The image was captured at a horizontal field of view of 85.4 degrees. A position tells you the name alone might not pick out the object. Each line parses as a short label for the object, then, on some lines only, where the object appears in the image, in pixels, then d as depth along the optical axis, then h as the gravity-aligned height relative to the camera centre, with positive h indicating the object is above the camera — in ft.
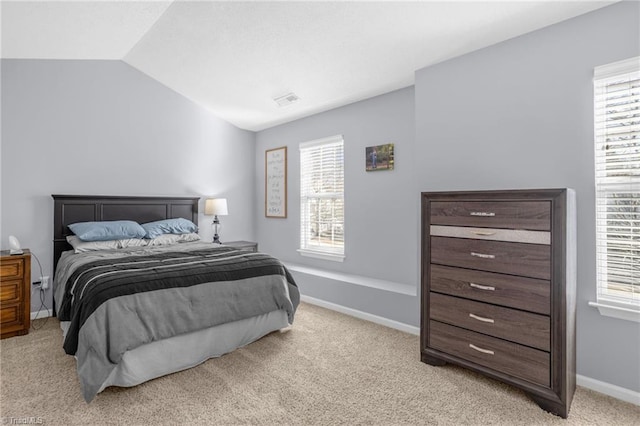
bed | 6.90 -2.18
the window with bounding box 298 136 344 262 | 13.84 +0.60
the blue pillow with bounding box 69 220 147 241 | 11.58 -0.61
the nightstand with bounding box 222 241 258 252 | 14.96 -1.41
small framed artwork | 11.85 +1.93
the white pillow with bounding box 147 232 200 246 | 12.78 -1.00
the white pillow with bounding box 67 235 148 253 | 11.27 -1.06
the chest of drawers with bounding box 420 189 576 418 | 6.40 -1.53
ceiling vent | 13.01 +4.37
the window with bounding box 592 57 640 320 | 6.89 +0.57
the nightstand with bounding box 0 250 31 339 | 9.85 -2.36
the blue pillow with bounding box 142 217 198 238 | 13.14 -0.57
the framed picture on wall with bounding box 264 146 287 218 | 16.26 +1.46
